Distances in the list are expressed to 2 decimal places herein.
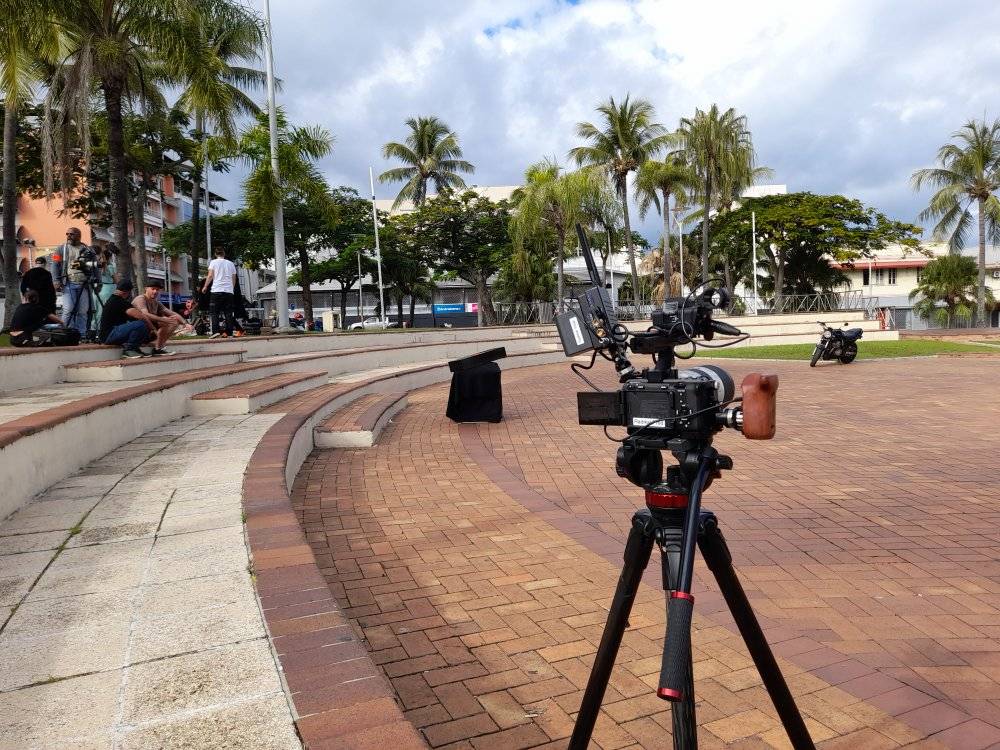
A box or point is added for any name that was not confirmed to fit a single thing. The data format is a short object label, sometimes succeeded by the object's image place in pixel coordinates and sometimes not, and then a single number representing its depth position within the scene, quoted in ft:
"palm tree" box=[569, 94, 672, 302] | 125.70
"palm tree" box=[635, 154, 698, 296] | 125.90
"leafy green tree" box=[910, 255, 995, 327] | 142.20
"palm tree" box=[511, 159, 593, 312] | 105.50
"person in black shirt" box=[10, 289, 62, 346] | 29.73
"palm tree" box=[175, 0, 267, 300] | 49.98
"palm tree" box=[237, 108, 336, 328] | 64.08
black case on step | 30.99
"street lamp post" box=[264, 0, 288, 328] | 65.05
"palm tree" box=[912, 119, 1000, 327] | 138.00
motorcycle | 56.27
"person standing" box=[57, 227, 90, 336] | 35.37
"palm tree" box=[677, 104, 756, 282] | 134.10
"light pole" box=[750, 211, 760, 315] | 142.10
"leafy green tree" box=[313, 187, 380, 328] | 123.75
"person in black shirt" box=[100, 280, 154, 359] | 32.50
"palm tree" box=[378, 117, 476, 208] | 164.66
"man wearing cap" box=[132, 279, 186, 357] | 33.63
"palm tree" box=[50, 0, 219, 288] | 45.70
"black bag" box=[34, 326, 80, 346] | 30.17
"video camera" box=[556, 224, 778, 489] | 5.93
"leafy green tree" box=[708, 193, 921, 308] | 137.59
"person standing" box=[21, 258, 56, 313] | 31.07
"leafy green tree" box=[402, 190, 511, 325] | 132.98
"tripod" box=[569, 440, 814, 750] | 5.52
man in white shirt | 45.68
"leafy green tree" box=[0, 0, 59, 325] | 42.55
